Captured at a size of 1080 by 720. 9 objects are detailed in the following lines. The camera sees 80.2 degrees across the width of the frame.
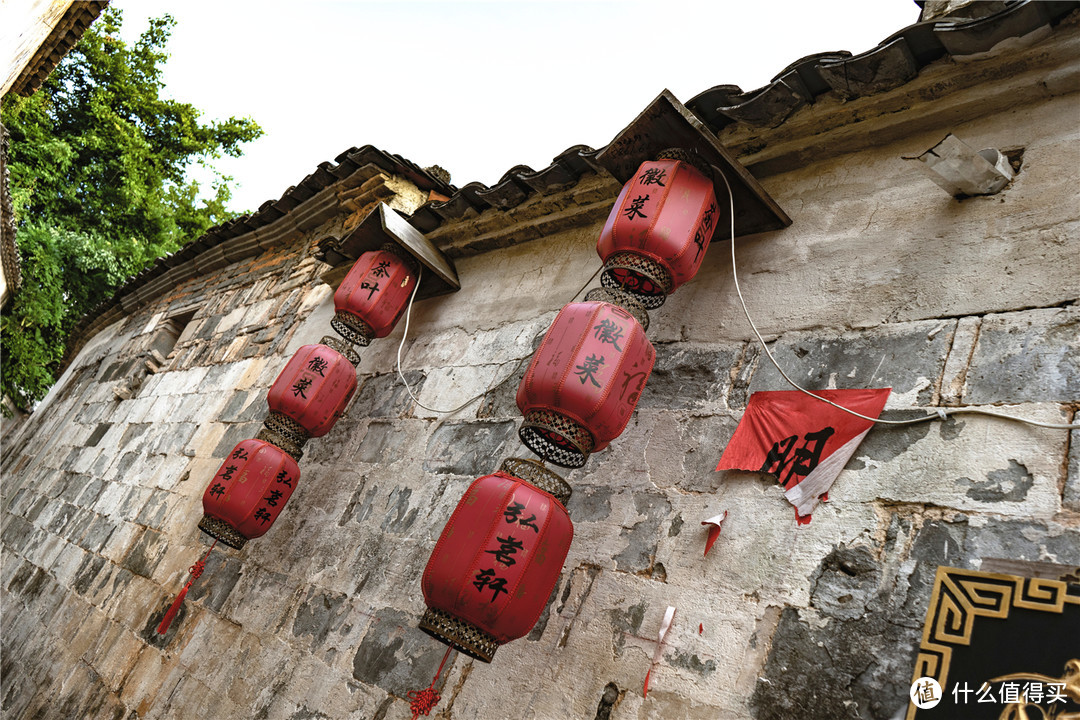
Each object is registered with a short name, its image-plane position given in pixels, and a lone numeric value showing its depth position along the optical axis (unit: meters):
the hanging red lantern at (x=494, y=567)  2.10
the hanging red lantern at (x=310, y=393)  3.94
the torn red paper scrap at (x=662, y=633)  2.04
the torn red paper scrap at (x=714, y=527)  2.14
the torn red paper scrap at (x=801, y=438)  2.02
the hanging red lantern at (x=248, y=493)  3.74
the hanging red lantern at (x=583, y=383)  2.25
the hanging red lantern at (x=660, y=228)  2.48
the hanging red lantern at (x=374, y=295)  4.18
